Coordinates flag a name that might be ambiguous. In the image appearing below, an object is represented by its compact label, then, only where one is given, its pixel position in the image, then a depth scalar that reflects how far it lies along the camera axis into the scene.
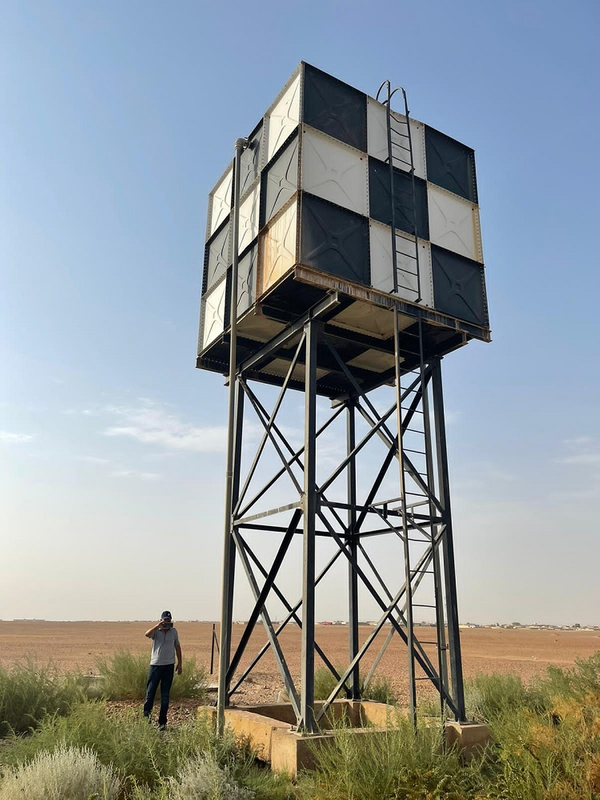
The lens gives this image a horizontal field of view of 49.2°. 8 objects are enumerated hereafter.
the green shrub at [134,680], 15.78
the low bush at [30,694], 12.73
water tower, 12.02
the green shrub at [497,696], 15.12
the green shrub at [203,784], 7.67
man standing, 12.19
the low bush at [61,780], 7.33
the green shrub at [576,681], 15.57
